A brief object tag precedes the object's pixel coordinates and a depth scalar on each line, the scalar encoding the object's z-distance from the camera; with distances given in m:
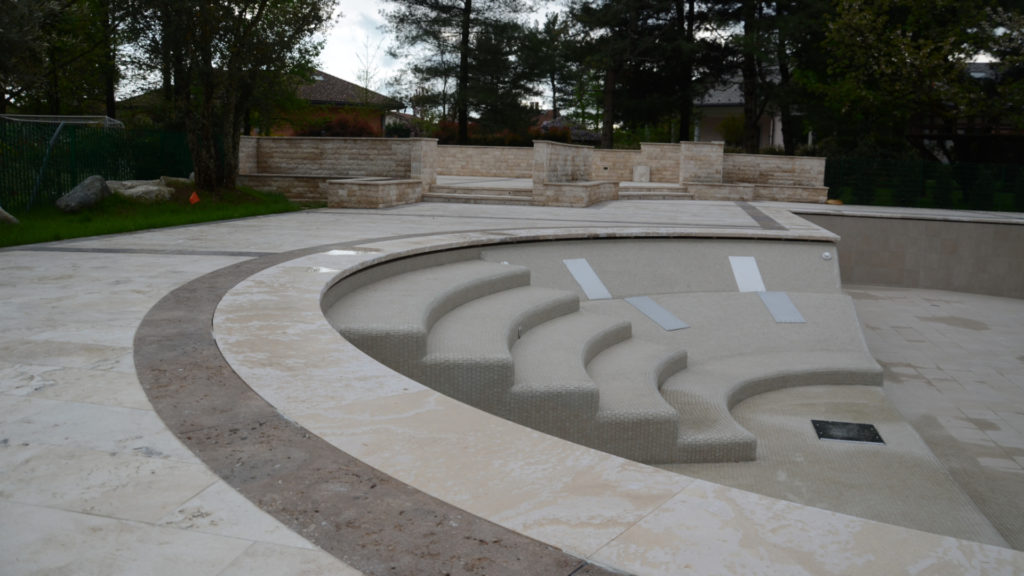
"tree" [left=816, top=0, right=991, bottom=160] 22.86
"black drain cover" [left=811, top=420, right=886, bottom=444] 6.93
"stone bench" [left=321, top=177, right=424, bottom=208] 14.93
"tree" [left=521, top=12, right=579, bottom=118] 31.19
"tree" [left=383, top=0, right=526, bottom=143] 30.33
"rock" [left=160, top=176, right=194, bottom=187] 13.95
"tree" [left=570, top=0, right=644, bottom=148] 28.42
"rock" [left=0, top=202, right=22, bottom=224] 10.26
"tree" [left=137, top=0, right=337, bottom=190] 12.94
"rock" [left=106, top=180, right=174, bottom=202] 12.93
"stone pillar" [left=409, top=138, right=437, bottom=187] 17.66
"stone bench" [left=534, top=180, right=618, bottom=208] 16.83
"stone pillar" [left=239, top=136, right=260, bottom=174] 18.33
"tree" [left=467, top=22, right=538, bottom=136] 30.70
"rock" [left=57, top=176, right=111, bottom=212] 11.87
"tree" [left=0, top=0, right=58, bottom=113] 9.13
